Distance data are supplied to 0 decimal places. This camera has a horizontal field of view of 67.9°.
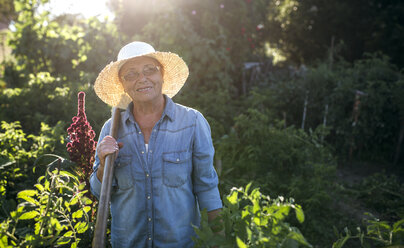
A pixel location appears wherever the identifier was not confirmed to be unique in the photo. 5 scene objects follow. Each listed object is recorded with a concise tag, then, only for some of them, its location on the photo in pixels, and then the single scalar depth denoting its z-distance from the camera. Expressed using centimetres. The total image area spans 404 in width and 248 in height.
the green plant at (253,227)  98
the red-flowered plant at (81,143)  185
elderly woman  172
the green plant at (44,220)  118
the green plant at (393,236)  119
